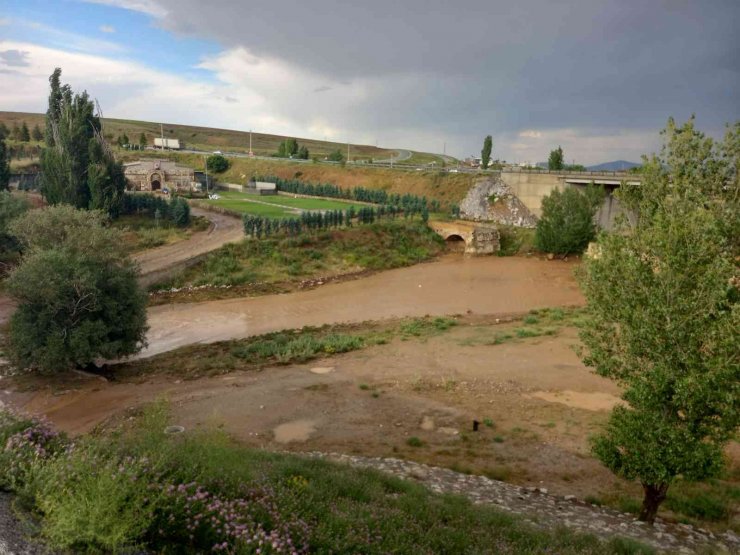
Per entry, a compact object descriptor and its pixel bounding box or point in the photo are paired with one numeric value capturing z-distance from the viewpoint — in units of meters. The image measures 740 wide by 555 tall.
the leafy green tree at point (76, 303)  20.52
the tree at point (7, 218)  35.09
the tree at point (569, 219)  46.62
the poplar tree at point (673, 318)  9.55
